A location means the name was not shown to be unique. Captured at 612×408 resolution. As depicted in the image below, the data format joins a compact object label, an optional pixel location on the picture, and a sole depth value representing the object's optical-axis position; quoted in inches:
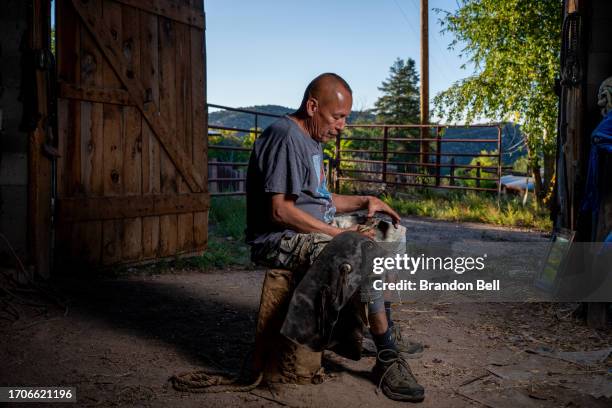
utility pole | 638.5
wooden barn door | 193.5
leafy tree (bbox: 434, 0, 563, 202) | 439.5
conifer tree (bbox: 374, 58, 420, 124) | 1748.3
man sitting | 106.8
